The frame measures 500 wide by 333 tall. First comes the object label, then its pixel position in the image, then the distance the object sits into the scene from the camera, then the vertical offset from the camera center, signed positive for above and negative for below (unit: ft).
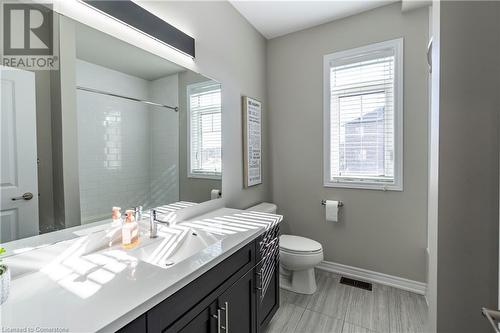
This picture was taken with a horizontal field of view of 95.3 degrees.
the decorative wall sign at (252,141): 7.71 +0.69
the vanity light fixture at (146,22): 3.90 +2.70
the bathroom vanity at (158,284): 2.20 -1.44
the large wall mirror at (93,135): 2.99 +0.45
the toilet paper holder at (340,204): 7.96 -1.54
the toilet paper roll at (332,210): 7.79 -1.73
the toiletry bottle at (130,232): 3.84 -1.21
